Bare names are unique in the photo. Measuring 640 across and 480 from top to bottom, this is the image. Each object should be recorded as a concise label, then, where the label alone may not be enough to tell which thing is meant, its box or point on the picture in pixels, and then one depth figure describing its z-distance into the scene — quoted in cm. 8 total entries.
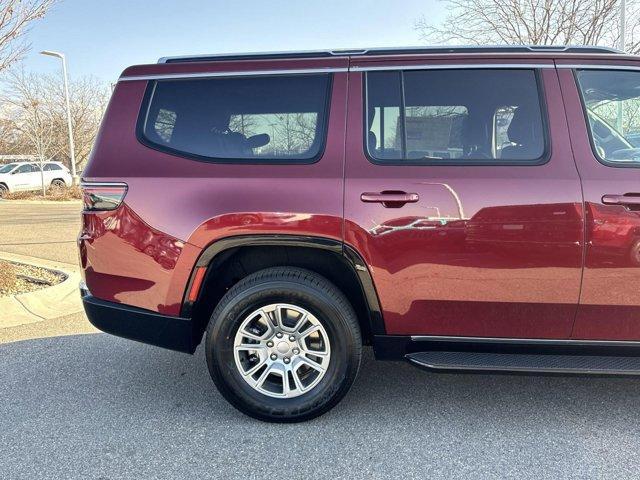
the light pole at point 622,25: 1000
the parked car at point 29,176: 2116
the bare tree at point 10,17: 514
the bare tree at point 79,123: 2553
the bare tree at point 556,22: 1166
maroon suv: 252
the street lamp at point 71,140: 1877
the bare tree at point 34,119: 1923
